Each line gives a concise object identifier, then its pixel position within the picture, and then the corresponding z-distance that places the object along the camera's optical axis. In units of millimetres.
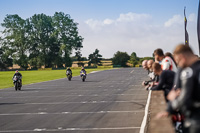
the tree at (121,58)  150250
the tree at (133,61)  147425
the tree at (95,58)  160500
